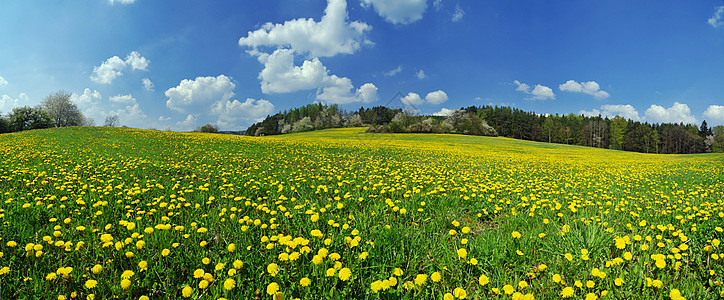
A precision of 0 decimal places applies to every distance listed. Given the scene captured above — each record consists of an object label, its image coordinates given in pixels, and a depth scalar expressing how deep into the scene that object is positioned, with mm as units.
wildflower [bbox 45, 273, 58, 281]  2164
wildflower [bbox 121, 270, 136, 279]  2209
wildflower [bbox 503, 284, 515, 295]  2149
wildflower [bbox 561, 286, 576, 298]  2121
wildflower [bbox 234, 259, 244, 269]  2359
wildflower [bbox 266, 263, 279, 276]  2260
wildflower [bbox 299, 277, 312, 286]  2129
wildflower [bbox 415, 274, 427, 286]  2156
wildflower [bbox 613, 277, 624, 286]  2276
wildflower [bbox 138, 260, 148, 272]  2331
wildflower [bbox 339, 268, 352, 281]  2156
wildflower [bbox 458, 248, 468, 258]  2641
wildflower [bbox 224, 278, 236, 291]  2074
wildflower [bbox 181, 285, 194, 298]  1979
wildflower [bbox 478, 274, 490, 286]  2226
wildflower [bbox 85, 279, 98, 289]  2063
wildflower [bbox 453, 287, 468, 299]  2012
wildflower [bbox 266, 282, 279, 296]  2055
